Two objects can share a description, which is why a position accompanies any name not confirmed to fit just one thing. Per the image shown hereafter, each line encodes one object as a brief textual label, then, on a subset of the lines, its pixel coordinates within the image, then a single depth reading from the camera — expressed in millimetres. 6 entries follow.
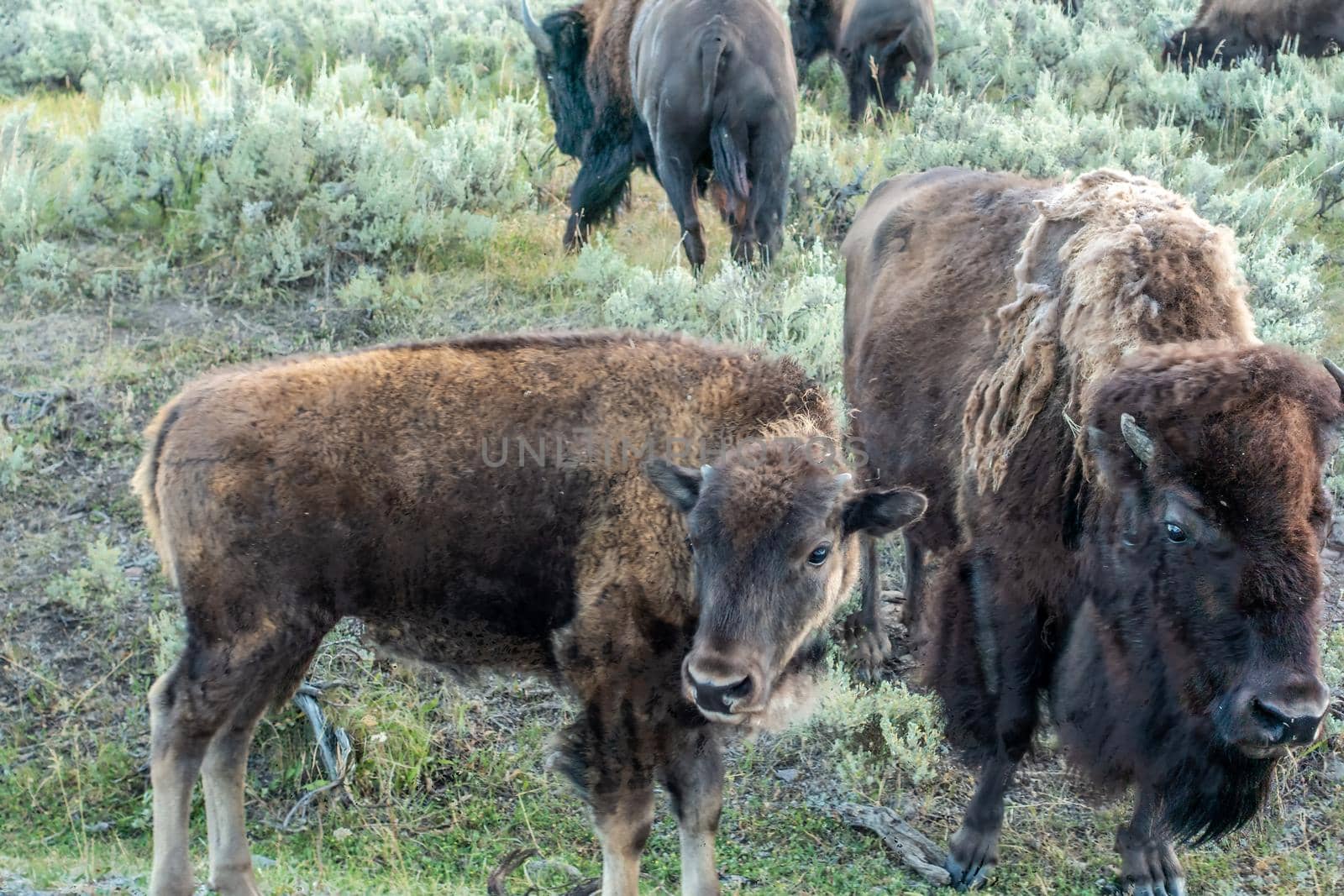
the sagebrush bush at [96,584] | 11070
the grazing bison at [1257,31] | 23969
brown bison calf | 7633
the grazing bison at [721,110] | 16406
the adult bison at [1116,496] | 6352
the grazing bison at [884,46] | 24500
